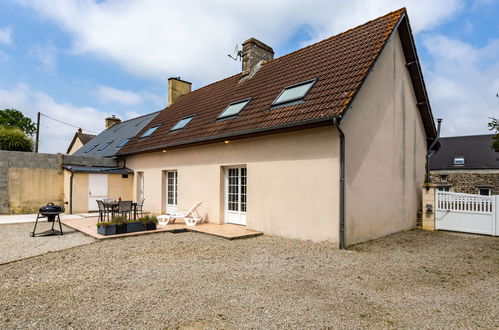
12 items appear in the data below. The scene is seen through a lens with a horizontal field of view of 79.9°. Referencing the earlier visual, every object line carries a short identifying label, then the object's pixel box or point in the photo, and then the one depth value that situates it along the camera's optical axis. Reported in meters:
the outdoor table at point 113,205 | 9.55
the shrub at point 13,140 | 16.14
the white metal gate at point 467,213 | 9.35
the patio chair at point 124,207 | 9.33
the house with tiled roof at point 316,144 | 7.56
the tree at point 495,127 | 14.95
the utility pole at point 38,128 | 25.82
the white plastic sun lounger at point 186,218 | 10.14
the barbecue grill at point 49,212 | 8.56
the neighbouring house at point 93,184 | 14.03
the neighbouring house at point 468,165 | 26.00
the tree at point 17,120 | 39.28
